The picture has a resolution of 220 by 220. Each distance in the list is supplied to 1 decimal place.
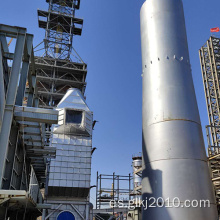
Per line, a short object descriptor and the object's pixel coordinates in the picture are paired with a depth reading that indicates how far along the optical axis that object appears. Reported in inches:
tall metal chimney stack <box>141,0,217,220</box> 404.5
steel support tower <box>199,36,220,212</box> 1734.1
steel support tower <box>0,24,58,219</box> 457.9
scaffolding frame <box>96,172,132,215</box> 1314.0
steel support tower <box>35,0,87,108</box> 1675.7
